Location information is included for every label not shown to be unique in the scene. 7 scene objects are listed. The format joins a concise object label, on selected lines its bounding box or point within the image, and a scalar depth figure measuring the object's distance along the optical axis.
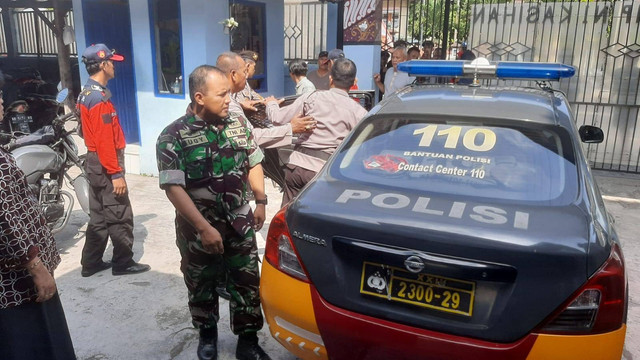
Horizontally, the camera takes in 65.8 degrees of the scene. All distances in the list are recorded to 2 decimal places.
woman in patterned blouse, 1.86
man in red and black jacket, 3.63
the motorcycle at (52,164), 4.27
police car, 1.72
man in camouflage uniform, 2.51
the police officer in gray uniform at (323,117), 3.47
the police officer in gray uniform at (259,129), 3.32
